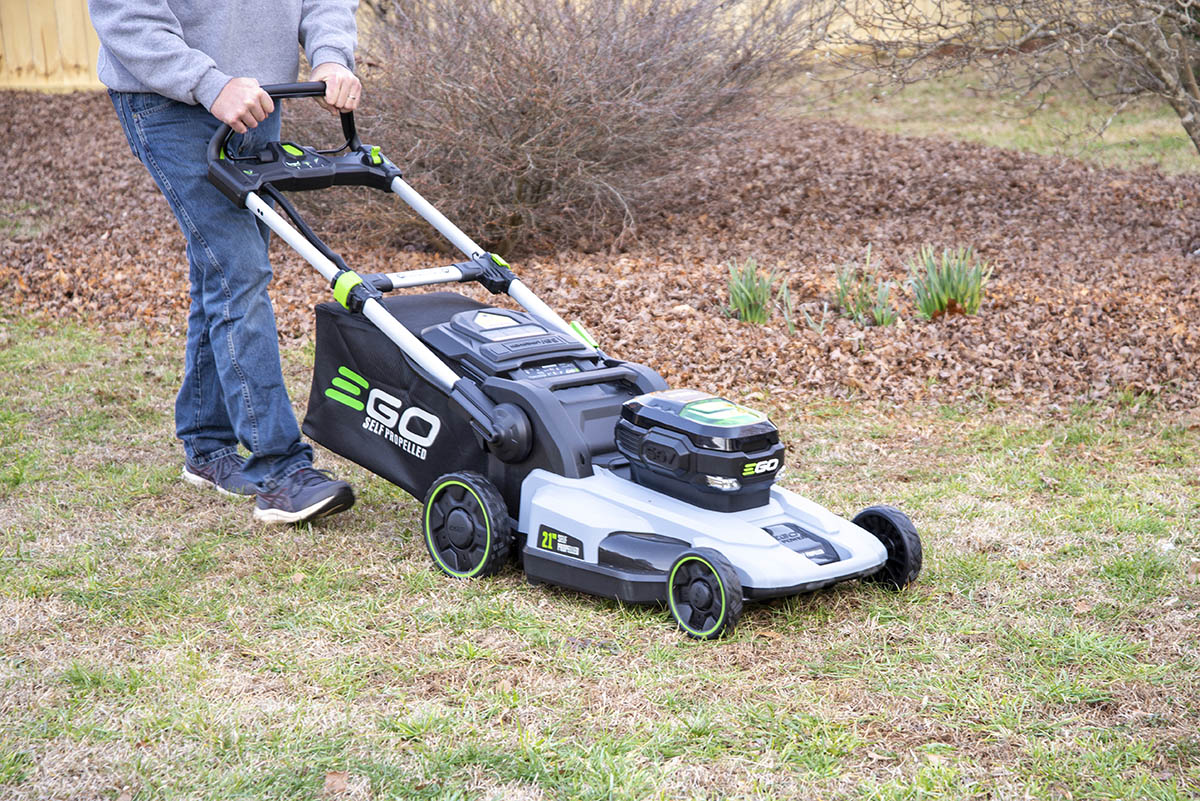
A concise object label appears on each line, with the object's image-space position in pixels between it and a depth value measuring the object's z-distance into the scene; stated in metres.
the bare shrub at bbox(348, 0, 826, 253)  7.21
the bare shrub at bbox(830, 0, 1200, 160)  7.20
